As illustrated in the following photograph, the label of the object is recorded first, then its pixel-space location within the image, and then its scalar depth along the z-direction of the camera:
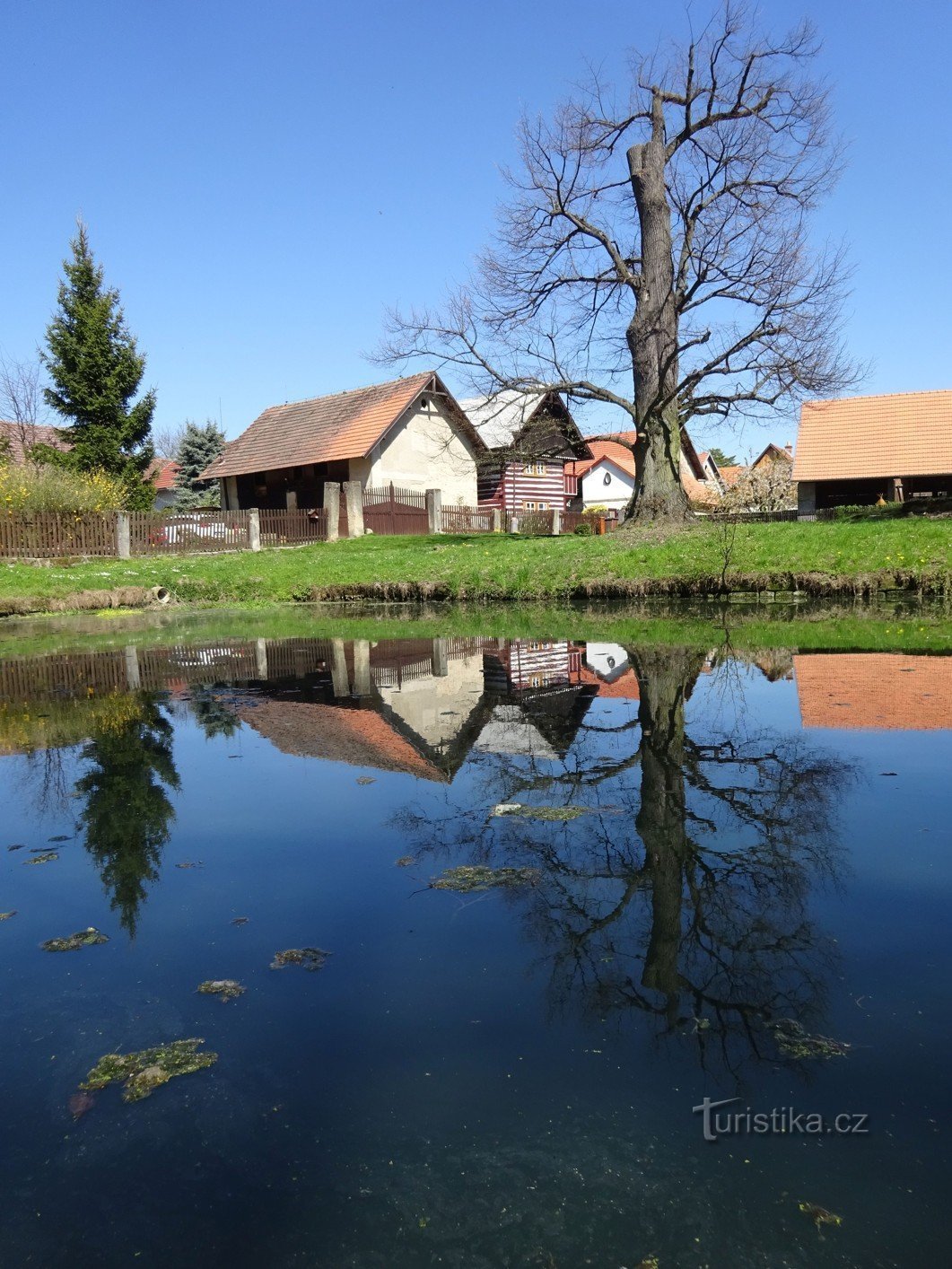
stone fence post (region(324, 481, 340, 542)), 30.39
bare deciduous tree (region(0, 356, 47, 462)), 54.28
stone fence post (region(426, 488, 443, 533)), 33.00
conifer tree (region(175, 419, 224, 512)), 48.66
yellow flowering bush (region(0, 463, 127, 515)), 24.80
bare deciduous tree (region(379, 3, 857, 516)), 19.72
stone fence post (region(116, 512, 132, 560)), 26.14
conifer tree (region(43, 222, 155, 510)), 35.41
